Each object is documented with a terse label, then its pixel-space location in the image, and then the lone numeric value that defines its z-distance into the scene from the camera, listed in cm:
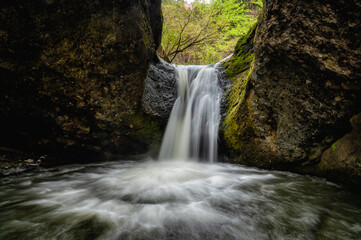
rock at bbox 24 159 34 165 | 308
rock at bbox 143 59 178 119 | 415
